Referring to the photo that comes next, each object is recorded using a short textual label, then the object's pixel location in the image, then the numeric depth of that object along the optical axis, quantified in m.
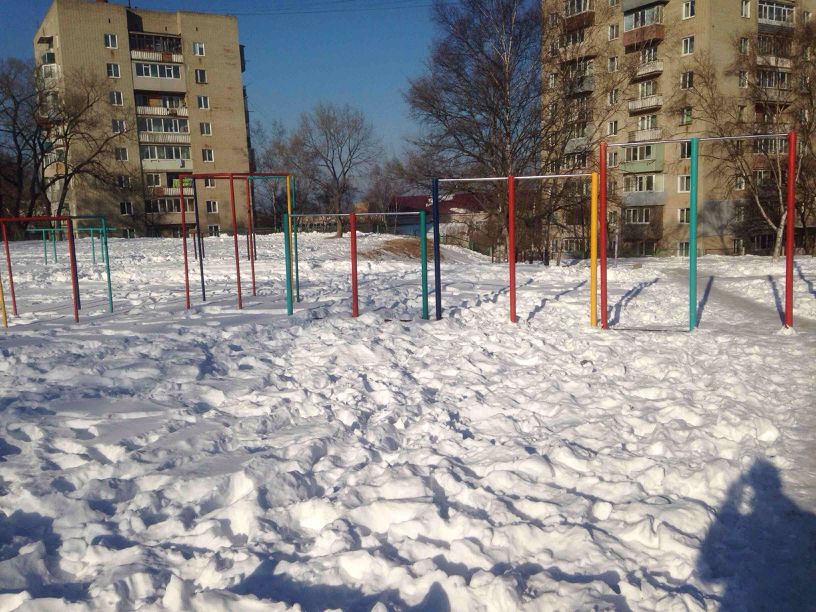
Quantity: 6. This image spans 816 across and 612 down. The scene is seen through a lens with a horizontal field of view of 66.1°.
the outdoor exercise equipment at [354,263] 8.65
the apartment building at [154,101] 46.84
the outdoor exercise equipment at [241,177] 9.66
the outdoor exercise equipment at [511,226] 8.12
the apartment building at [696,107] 28.22
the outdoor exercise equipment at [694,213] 7.40
